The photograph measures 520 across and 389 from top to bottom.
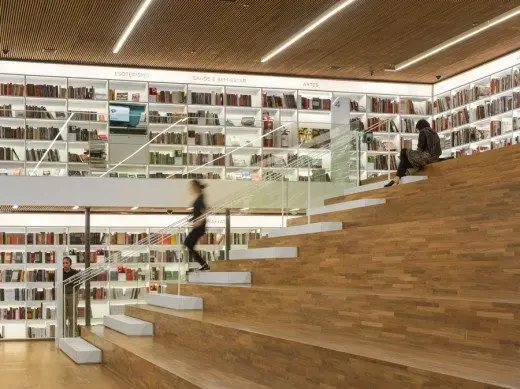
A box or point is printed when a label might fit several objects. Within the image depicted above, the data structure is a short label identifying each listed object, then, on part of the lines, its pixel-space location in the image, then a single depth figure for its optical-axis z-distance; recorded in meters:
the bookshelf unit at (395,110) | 15.74
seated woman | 8.90
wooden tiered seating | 3.94
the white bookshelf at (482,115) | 13.32
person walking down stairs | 9.80
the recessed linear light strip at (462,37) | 11.32
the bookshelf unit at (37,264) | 13.90
